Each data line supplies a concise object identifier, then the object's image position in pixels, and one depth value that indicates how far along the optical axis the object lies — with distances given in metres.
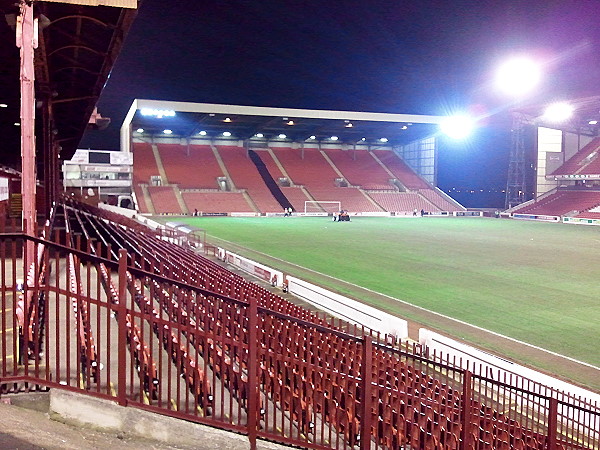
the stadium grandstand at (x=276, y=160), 56.62
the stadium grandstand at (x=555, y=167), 56.09
